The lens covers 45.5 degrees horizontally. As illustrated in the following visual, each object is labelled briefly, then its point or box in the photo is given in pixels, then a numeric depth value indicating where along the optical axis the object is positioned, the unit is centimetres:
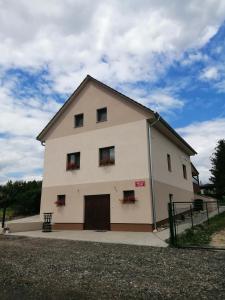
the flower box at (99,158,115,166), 1584
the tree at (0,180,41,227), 2305
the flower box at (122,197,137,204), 1449
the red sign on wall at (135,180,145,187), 1452
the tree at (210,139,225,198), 3266
